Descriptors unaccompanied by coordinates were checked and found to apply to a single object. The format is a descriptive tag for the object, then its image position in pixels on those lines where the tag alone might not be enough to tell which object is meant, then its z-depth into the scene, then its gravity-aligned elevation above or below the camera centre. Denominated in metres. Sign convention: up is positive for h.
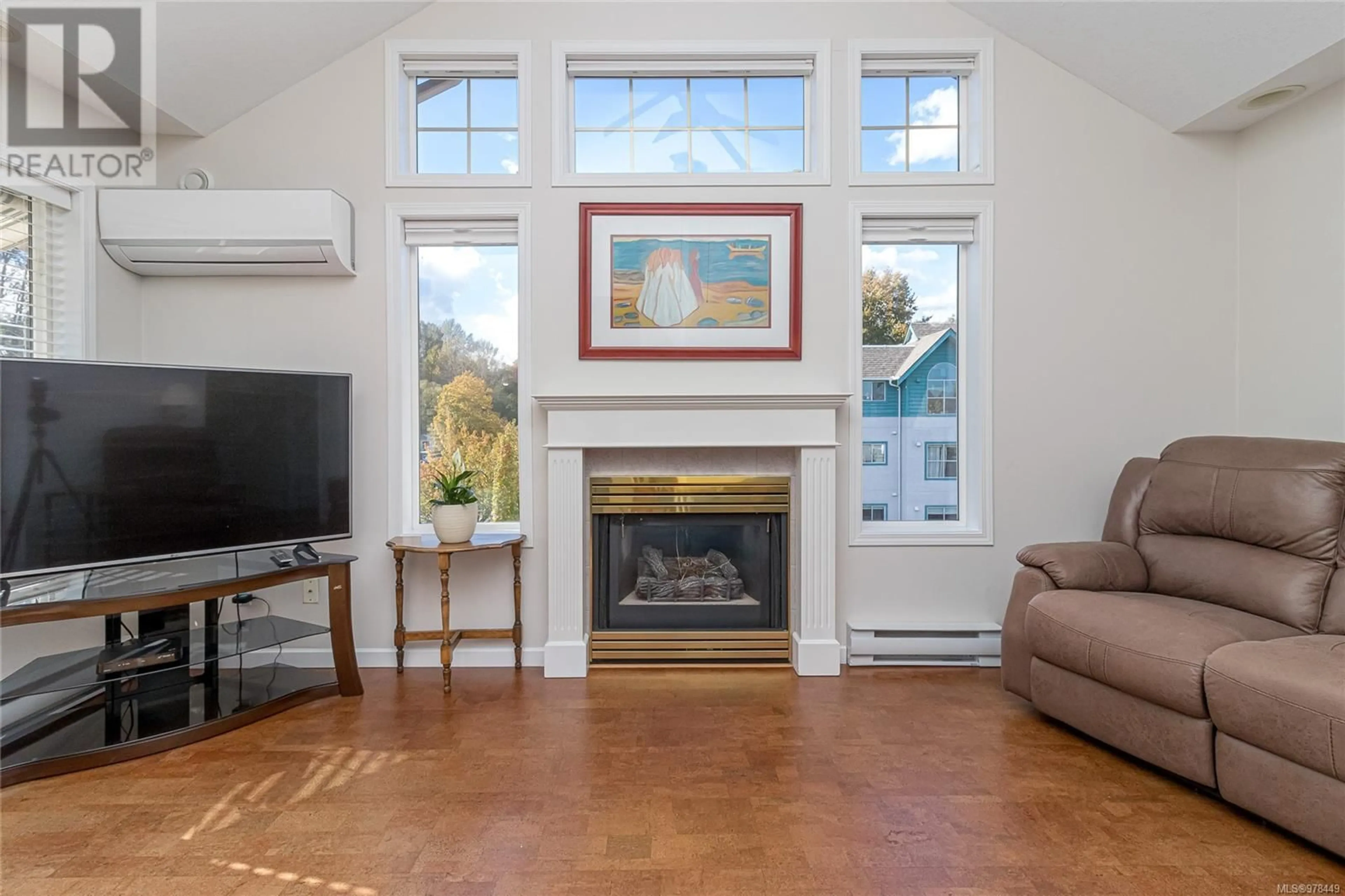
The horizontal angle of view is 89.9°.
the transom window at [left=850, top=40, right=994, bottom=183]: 3.16 +1.60
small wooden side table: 2.80 -0.56
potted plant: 2.87 -0.25
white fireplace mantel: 3.01 -0.05
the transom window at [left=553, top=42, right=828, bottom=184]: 3.24 +1.60
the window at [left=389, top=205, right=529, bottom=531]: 3.27 +0.40
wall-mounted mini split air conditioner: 2.79 +0.94
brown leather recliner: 1.74 -0.56
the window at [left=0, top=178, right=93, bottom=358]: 2.55 +0.69
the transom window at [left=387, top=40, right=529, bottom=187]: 3.20 +1.60
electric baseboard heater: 3.09 -0.90
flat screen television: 2.17 -0.04
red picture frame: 3.12 +0.75
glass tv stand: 2.18 -0.77
